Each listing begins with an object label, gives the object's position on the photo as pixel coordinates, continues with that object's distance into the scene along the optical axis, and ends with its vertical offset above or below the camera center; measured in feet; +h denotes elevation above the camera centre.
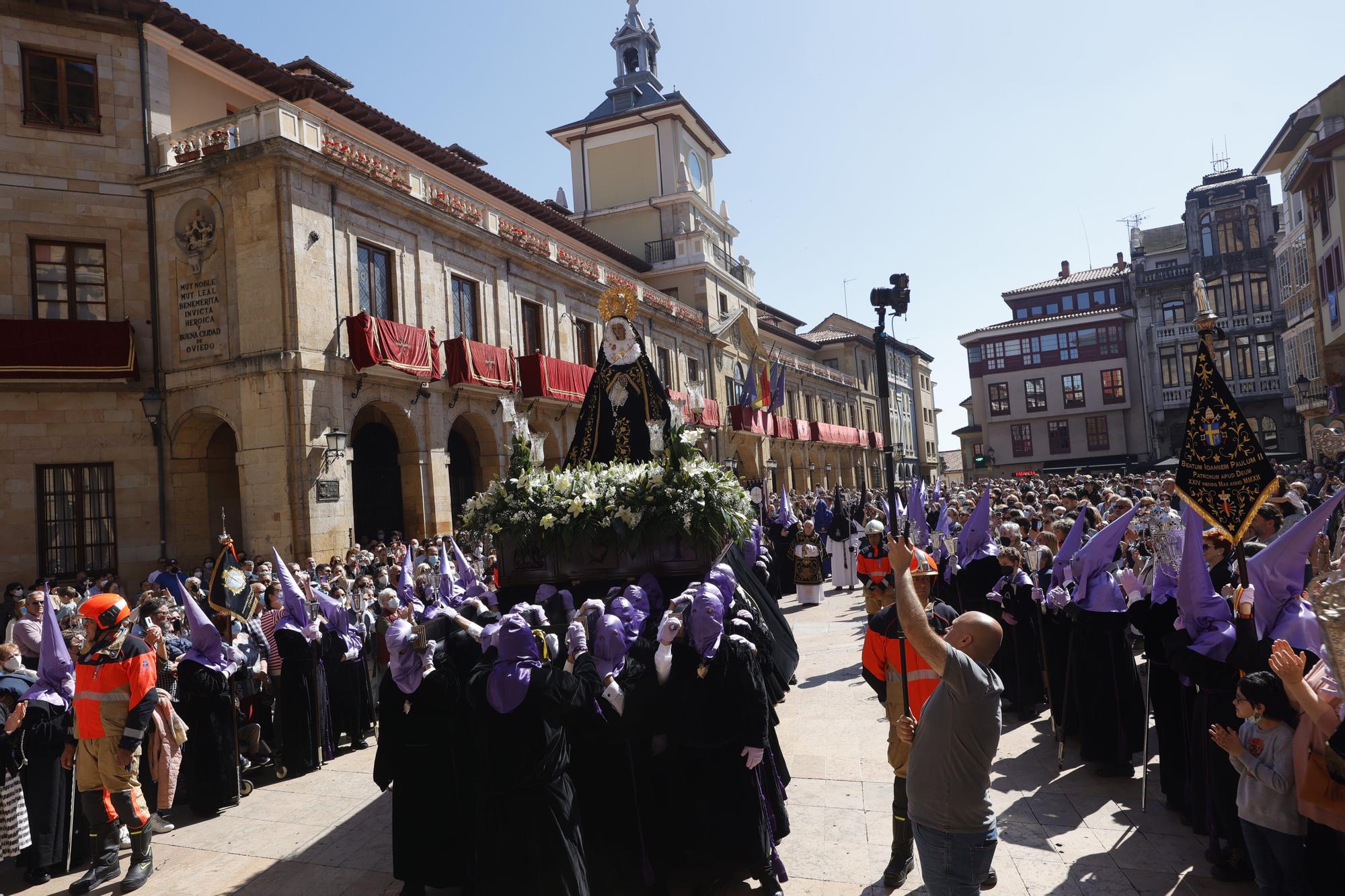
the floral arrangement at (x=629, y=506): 24.56 -0.30
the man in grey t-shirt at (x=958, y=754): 11.02 -3.79
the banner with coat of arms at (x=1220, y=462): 17.35 -0.17
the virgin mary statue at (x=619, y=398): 32.96 +3.91
